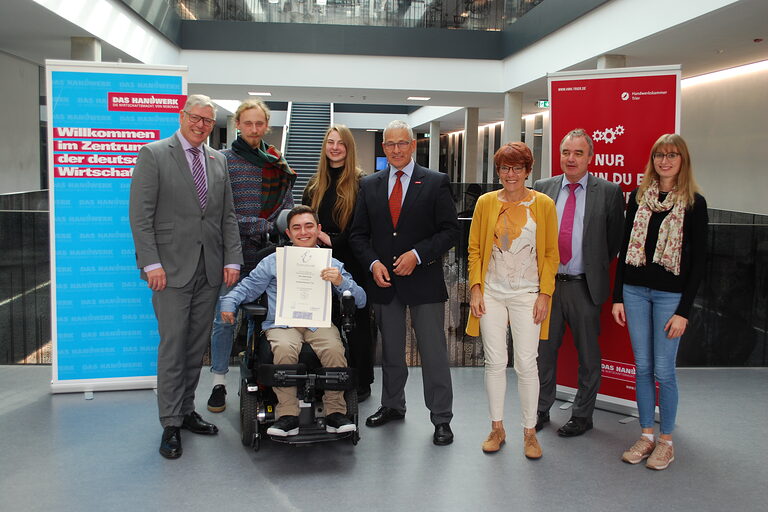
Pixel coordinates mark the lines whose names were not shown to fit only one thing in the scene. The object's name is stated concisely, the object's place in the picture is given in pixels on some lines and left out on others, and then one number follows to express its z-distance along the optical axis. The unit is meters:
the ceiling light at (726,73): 11.71
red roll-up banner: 4.34
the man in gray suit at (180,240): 3.64
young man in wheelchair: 3.59
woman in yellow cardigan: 3.58
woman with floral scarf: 3.51
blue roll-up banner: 4.50
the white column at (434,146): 31.03
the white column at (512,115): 17.14
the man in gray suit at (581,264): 4.04
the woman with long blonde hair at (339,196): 4.30
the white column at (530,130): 24.50
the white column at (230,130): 27.44
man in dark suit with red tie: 3.84
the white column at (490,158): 28.59
